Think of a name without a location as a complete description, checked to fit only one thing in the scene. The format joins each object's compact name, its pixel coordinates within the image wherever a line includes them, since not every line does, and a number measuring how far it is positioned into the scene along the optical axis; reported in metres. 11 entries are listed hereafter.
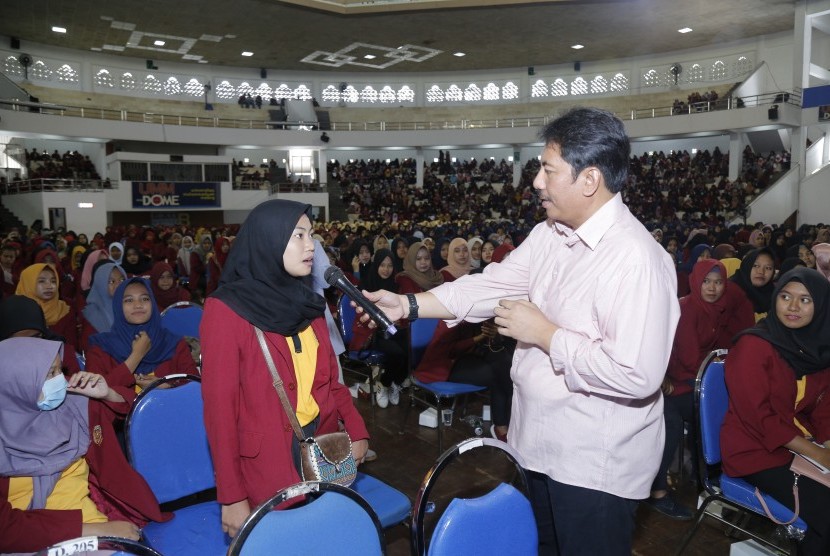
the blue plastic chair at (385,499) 2.23
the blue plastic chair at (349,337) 4.82
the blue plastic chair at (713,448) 2.45
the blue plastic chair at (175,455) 2.17
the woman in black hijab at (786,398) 2.33
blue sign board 21.81
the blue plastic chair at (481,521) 1.45
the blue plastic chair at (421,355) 3.89
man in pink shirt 1.45
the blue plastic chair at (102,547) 1.21
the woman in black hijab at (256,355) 1.78
